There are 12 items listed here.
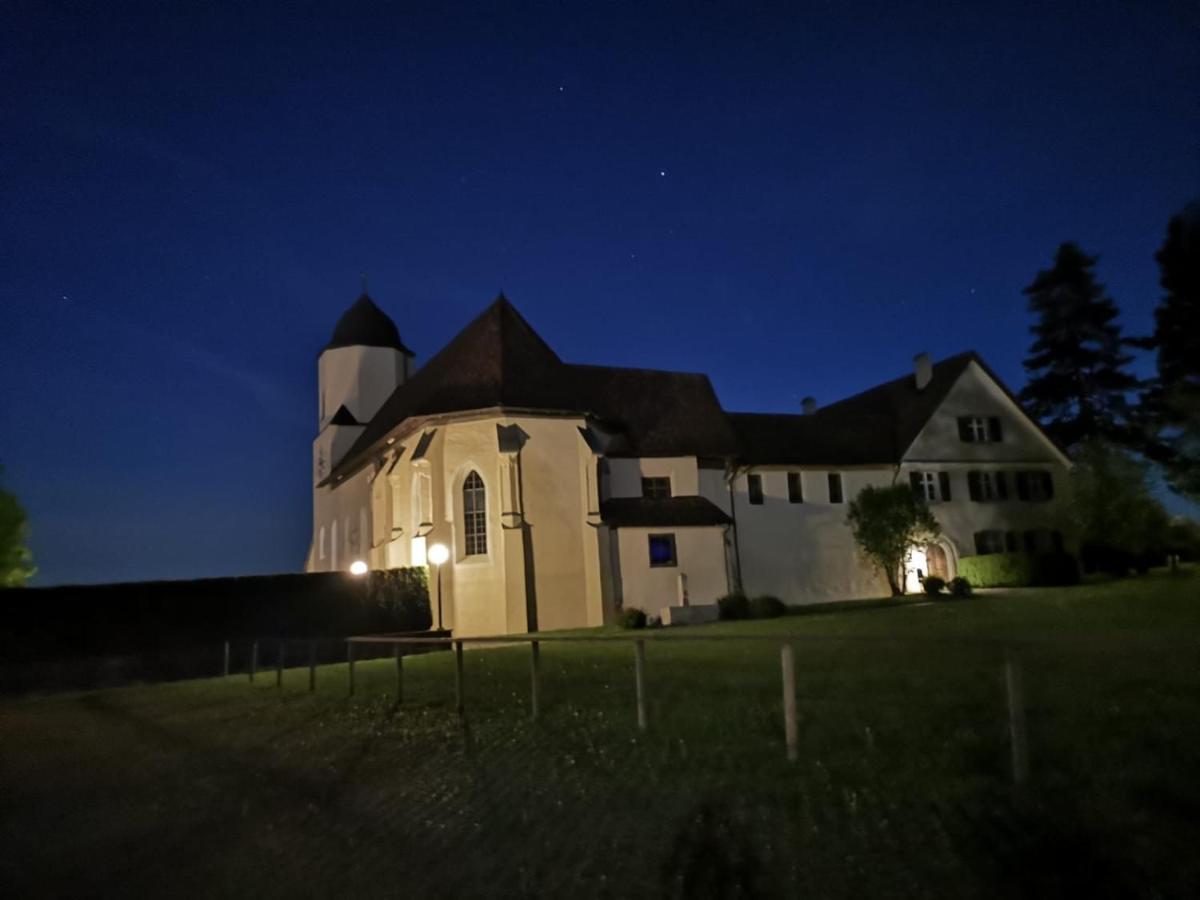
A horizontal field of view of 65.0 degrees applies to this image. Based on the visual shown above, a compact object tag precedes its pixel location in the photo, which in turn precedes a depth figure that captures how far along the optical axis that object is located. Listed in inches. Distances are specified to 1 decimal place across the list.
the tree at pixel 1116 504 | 1419.8
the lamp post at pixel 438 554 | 1179.9
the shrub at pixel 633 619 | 1120.8
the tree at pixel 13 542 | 2237.9
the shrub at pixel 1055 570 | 1437.0
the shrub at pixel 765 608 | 1180.5
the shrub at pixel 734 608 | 1177.4
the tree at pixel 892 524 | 1387.8
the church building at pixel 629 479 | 1197.1
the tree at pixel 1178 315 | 1745.8
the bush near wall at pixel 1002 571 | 1438.2
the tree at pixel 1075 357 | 2144.4
